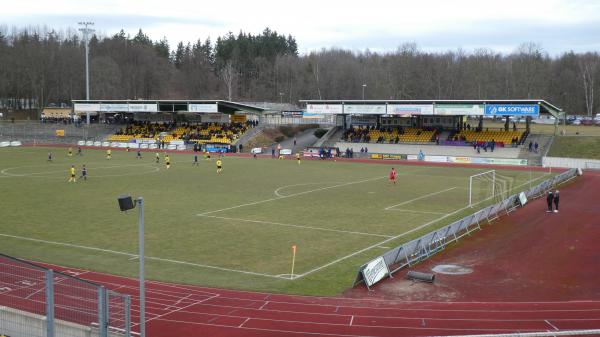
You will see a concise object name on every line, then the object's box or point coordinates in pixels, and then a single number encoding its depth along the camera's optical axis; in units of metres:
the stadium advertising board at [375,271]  19.48
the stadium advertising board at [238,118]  90.31
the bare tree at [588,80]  115.94
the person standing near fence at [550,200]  34.28
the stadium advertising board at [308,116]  91.88
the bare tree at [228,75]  125.96
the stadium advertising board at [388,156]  70.94
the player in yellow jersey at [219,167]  53.55
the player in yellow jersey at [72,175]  45.46
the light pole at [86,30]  87.13
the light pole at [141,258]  12.62
